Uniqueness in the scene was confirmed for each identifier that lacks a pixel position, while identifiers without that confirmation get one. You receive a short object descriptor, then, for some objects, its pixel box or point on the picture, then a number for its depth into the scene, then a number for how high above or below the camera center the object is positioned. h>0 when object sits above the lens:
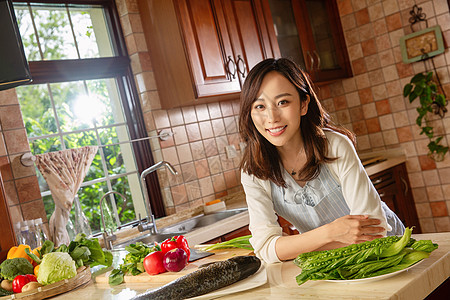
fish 1.25 -0.36
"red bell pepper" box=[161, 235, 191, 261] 1.61 -0.32
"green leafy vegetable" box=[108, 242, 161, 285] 1.61 -0.35
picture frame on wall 3.51 +0.34
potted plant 3.55 -0.10
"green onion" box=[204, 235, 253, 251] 1.70 -0.38
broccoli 1.69 -0.28
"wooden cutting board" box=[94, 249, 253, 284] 1.49 -0.39
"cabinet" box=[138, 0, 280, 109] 3.01 +0.61
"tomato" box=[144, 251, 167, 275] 1.54 -0.35
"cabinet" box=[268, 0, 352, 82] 3.71 +0.63
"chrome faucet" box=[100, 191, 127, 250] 2.52 -0.38
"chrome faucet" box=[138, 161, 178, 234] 2.72 -0.35
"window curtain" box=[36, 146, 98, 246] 2.56 -0.03
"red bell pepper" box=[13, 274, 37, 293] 1.65 -0.33
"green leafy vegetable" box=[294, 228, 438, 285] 1.12 -0.36
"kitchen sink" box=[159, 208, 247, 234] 2.97 -0.48
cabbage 1.65 -0.31
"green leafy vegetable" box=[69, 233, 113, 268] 1.81 -0.31
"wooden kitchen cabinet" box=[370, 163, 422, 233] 3.63 -0.73
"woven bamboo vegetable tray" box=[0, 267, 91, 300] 1.61 -0.37
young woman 1.53 -0.16
